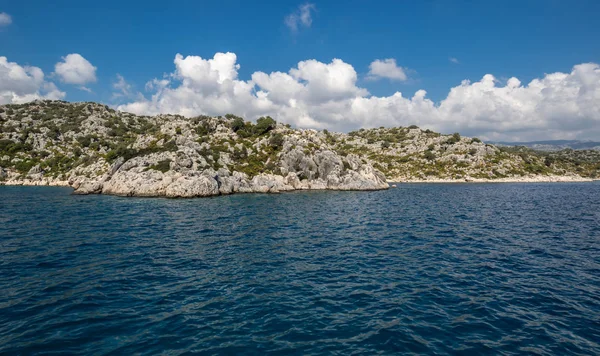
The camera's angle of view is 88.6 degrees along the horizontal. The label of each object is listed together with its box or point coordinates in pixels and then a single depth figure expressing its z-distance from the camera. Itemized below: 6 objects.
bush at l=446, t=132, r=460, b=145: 189.75
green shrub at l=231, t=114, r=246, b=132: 122.75
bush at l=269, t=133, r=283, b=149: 108.88
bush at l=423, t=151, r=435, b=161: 171.34
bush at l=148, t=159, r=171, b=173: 79.62
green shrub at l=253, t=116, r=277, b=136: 121.12
